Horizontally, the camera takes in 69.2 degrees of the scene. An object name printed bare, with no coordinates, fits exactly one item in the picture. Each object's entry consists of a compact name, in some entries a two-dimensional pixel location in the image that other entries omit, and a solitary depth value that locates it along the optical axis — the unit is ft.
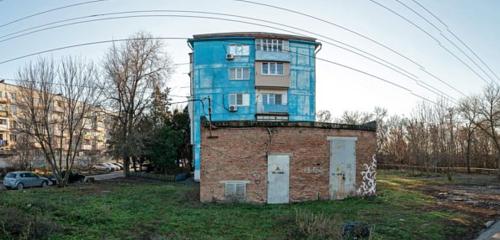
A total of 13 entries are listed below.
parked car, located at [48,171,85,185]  110.20
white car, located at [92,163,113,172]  197.27
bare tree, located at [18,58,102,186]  95.04
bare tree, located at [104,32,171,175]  119.96
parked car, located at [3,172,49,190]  95.35
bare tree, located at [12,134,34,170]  133.69
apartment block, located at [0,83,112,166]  108.99
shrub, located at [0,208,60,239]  29.22
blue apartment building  116.78
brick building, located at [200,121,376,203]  55.31
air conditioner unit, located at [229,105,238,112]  116.06
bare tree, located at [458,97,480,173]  133.80
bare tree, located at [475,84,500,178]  127.34
